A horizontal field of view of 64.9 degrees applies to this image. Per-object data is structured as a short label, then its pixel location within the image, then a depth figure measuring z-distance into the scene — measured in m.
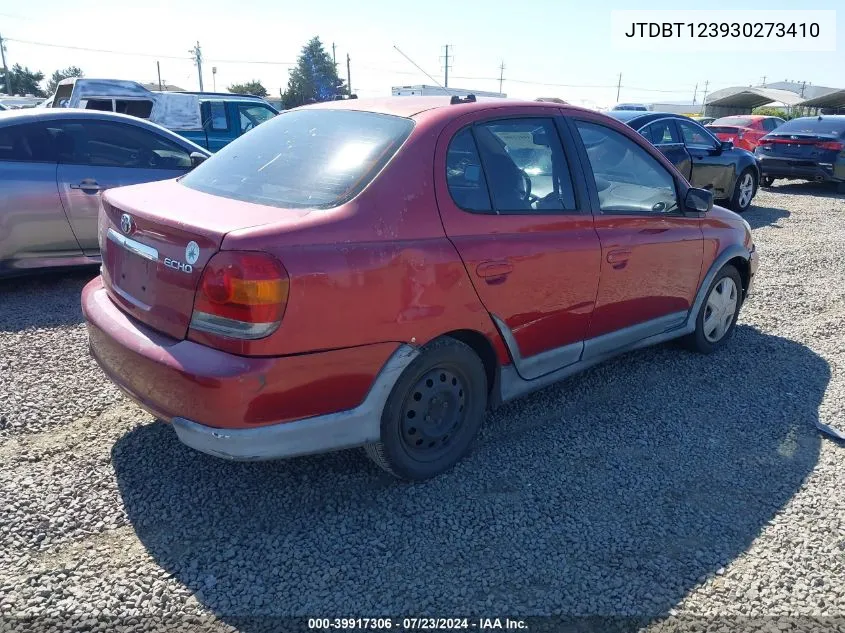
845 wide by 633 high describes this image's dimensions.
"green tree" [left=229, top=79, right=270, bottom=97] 61.57
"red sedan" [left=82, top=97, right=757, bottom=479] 2.43
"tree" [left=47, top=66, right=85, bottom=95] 65.19
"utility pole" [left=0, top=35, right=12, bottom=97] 58.69
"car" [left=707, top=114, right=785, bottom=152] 19.67
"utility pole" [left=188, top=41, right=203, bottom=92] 69.66
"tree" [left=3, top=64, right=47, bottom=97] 64.50
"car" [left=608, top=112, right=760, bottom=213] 10.25
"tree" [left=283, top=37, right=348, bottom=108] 66.62
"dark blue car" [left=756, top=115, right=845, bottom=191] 12.90
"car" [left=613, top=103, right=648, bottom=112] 27.10
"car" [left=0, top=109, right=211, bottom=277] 5.32
